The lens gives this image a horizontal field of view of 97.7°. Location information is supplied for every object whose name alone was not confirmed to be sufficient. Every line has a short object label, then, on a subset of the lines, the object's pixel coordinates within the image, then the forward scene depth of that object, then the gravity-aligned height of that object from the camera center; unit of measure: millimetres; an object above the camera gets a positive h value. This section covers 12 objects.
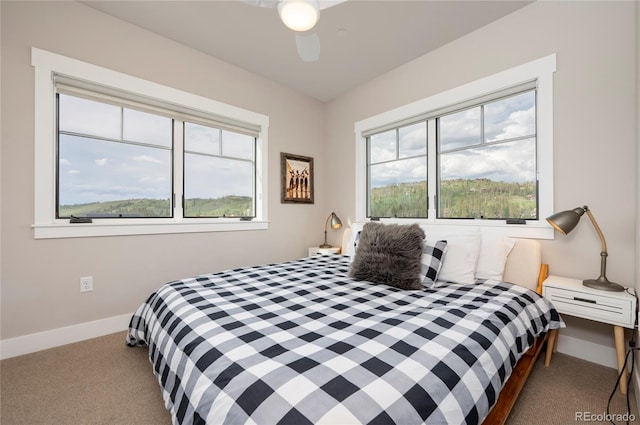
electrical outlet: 2350 -613
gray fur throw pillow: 1922 -326
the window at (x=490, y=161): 2396 +485
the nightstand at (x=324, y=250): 3572 -506
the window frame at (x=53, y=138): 2164 +569
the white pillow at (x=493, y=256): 2152 -345
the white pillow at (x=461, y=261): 2057 -368
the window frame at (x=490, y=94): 2203 +894
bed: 813 -520
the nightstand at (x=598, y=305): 1649 -581
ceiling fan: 1479 +1083
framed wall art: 3703 +449
